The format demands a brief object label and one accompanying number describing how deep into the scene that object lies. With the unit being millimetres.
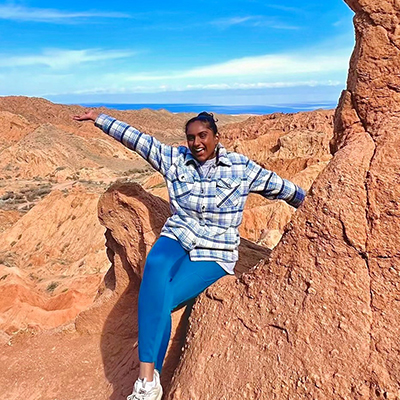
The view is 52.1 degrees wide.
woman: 2791
